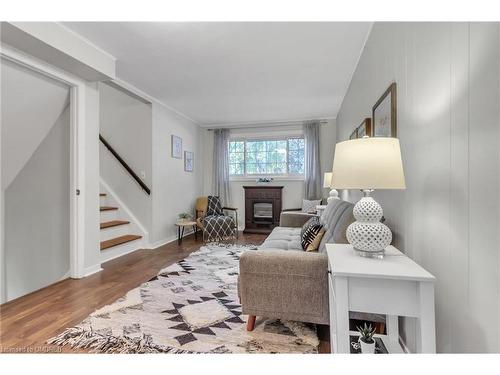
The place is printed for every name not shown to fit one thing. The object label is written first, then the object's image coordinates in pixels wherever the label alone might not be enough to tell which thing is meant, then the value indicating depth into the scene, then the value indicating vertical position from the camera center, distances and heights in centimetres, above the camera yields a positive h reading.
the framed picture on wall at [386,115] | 170 +53
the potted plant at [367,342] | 113 -70
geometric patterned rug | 162 -101
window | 568 +68
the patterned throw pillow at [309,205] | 506 -38
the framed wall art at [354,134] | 301 +65
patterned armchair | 462 -67
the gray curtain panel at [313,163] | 538 +49
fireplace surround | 555 -48
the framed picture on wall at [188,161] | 531 +55
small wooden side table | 442 -68
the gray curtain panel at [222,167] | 583 +44
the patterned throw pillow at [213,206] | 517 -41
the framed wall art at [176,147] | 483 +78
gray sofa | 162 -64
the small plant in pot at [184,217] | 477 -57
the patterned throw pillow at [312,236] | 210 -44
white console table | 97 -43
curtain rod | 555 +140
